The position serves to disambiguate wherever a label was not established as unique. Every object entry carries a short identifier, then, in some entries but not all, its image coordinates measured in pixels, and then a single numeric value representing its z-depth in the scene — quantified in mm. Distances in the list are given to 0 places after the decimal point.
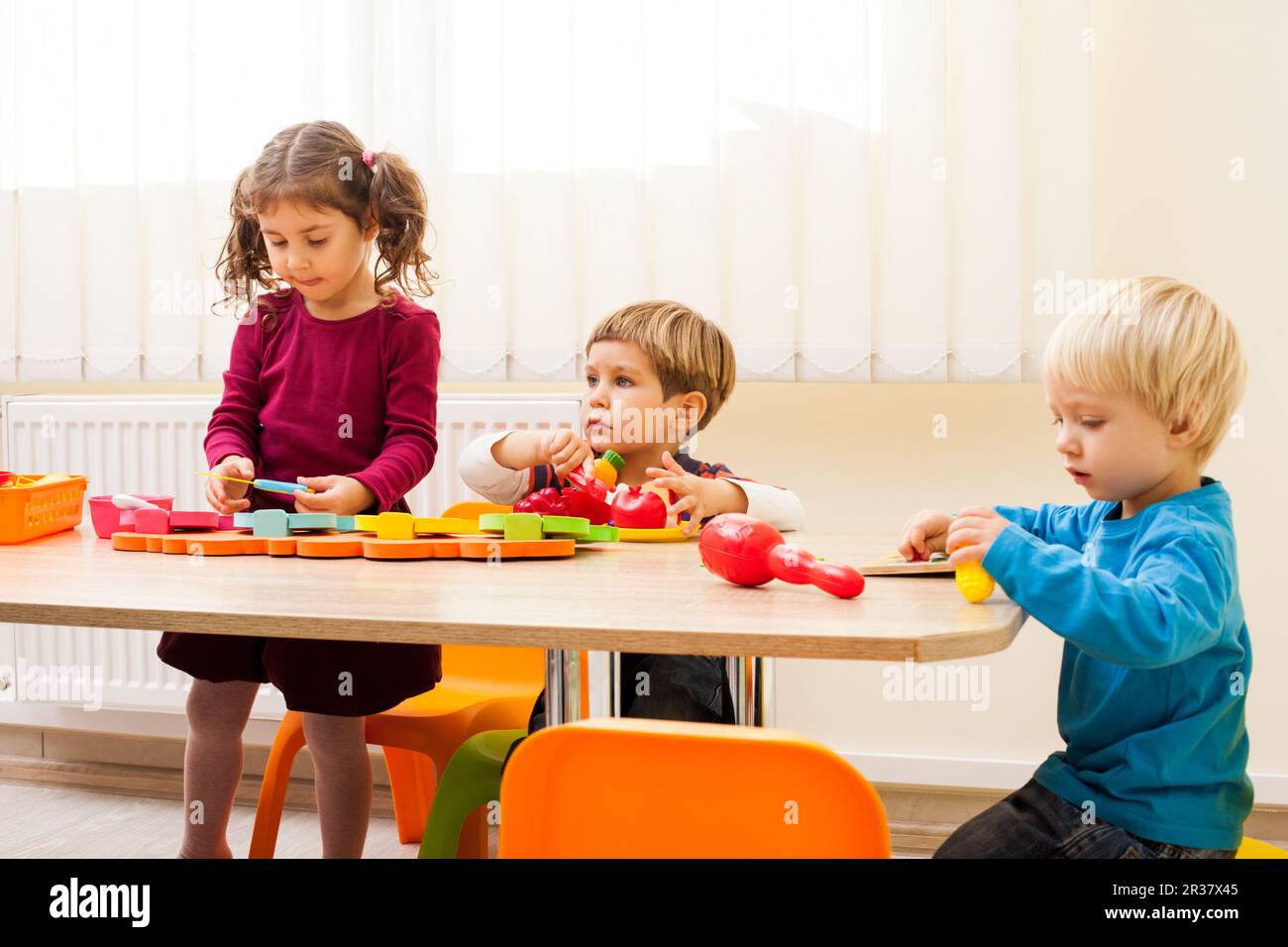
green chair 1417
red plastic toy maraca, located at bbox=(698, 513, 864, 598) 976
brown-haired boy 1478
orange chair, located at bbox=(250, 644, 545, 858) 1599
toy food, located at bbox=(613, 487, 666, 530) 1434
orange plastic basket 1345
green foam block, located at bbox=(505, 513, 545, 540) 1214
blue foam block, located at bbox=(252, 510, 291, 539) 1254
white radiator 2234
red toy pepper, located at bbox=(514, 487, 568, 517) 1340
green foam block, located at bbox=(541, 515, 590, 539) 1232
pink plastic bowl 1381
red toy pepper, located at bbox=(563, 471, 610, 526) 1379
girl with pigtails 1515
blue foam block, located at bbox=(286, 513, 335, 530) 1271
